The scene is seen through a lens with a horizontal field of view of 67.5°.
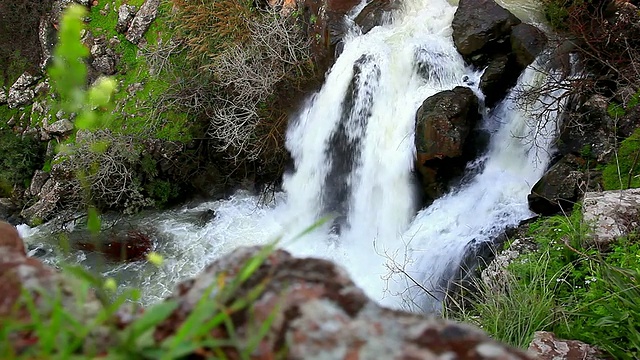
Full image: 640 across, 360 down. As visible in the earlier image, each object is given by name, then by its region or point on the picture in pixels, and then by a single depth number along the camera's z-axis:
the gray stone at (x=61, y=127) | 9.81
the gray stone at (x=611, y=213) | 3.78
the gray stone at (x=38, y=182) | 9.52
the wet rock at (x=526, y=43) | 6.33
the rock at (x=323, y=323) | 0.95
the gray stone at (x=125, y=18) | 10.21
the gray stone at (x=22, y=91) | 10.98
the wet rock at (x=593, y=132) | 5.42
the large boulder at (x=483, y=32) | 6.62
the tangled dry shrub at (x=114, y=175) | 8.20
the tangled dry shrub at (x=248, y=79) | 8.16
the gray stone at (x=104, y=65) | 9.96
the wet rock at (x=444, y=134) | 6.12
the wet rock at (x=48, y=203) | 8.74
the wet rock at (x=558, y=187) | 5.25
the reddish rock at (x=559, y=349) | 2.76
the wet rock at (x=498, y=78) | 6.46
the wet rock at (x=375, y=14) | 7.74
